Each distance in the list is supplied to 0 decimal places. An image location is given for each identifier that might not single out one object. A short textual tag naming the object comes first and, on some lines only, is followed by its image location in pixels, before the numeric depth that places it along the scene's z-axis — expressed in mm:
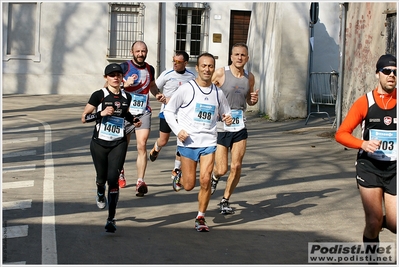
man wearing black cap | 6355
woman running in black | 8312
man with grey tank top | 9320
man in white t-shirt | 11898
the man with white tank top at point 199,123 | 8297
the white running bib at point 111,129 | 8359
